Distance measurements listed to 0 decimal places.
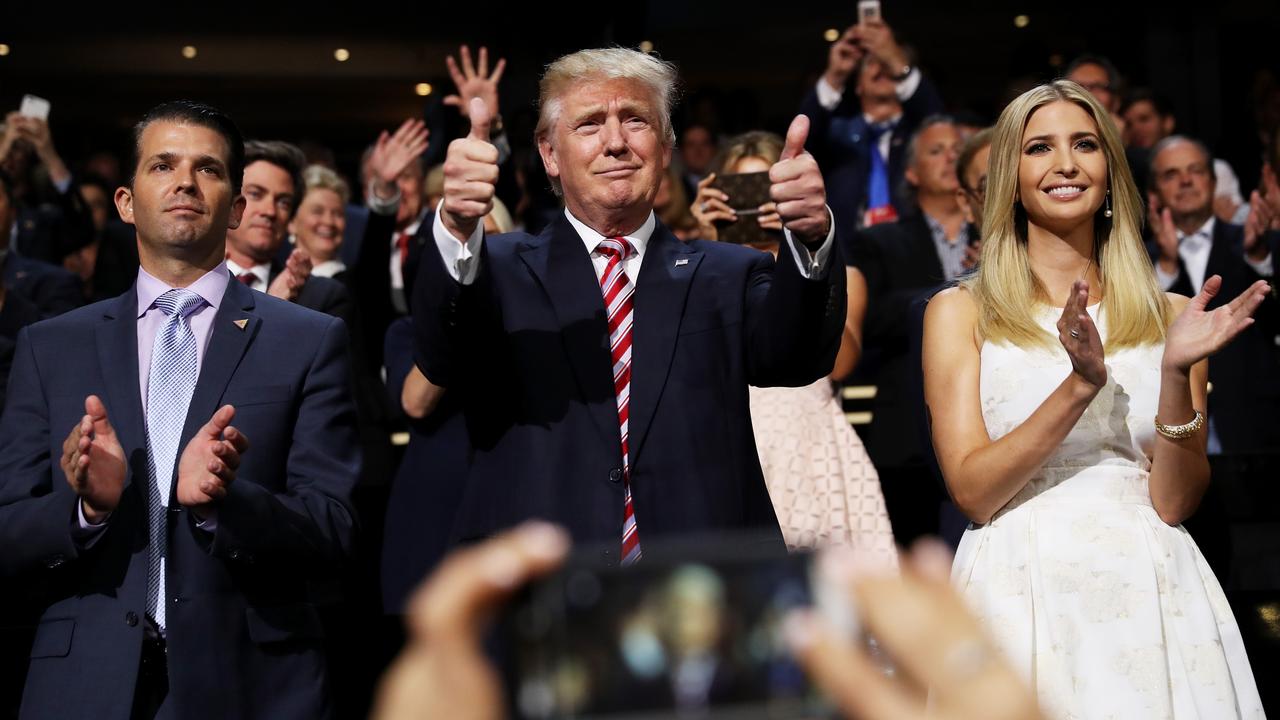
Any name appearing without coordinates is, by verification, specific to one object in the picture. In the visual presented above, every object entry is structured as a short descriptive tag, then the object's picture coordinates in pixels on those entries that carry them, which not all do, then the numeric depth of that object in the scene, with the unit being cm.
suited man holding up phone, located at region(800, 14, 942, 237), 562
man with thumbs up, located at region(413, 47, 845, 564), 244
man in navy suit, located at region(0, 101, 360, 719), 249
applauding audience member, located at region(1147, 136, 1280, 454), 510
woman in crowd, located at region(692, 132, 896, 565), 375
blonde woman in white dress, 271
